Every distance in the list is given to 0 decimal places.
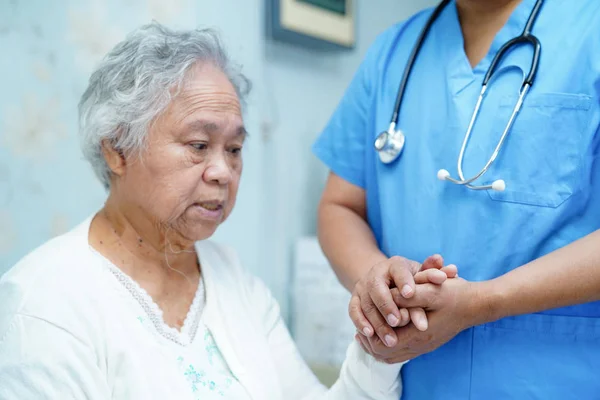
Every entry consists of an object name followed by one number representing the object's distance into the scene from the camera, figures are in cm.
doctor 100
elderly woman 104
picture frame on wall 213
